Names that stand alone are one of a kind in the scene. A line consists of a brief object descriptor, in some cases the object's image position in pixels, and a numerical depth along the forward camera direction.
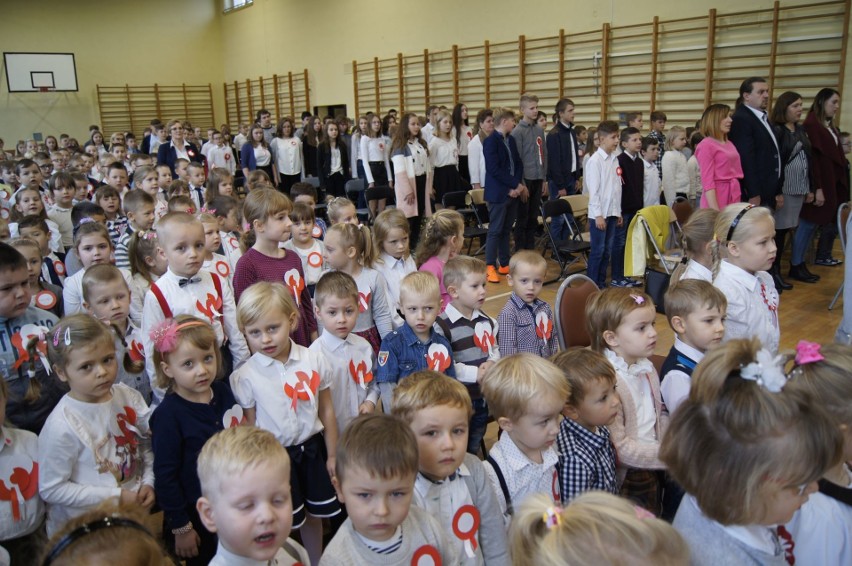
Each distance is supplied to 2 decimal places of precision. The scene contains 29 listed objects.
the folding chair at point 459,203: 7.45
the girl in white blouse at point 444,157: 8.13
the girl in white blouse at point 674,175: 6.64
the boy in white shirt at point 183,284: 2.66
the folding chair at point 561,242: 6.11
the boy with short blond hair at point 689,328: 2.33
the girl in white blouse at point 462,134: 8.93
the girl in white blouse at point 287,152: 9.68
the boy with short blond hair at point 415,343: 2.53
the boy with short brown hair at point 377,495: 1.45
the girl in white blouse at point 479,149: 7.54
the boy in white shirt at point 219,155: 10.05
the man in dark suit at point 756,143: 5.30
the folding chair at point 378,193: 7.21
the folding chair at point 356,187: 8.20
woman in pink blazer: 5.15
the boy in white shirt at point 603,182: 5.76
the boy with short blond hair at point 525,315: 2.85
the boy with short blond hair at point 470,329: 2.70
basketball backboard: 15.78
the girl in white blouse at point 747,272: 2.81
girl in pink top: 3.47
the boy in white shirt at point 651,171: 6.45
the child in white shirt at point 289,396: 2.22
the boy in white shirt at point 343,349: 2.54
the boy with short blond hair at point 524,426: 1.82
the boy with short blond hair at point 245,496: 1.40
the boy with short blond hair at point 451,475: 1.69
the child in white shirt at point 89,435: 1.88
